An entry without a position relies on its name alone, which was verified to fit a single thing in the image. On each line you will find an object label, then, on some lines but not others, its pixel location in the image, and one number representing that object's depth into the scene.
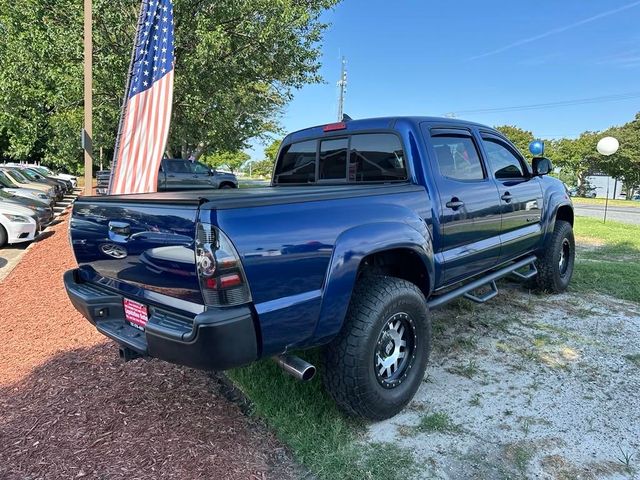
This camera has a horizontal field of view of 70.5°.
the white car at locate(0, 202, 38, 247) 9.18
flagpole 6.57
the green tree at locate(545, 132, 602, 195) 44.47
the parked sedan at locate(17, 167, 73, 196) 18.14
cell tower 38.66
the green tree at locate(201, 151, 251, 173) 61.00
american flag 6.52
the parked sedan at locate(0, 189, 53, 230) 10.23
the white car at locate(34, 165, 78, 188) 22.25
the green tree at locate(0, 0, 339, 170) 9.05
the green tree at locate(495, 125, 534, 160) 50.03
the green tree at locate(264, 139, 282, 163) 67.06
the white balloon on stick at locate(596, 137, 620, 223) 15.65
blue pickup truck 2.09
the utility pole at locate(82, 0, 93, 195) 7.45
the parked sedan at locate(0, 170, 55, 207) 12.36
